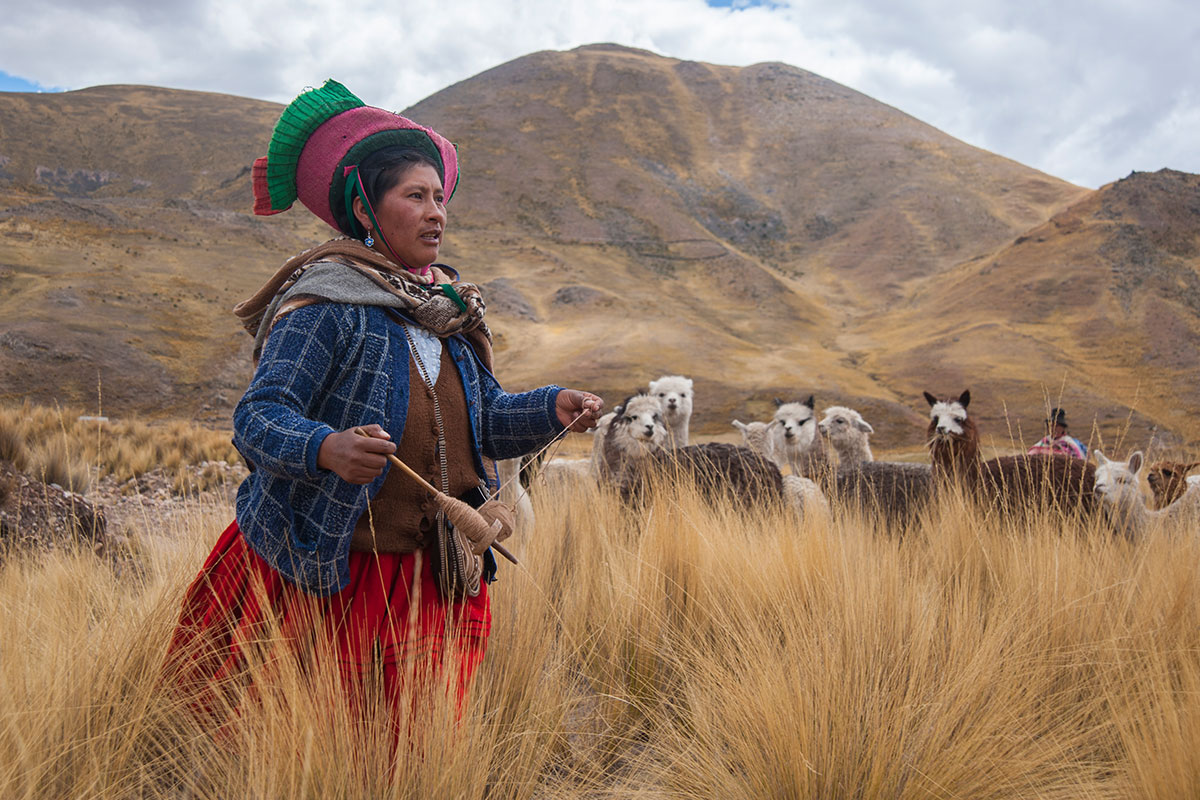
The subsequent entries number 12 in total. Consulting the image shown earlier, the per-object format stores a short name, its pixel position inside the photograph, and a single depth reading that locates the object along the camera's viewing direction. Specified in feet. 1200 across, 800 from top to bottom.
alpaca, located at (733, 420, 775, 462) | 28.84
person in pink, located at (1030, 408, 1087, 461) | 22.97
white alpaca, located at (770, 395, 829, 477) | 25.34
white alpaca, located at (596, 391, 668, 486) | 20.85
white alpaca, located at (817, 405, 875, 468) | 25.95
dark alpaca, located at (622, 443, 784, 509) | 16.43
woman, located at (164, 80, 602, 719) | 6.14
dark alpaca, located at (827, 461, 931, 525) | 15.67
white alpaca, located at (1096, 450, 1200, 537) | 15.21
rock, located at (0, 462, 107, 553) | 13.12
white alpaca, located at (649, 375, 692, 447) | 25.91
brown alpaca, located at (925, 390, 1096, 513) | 14.49
